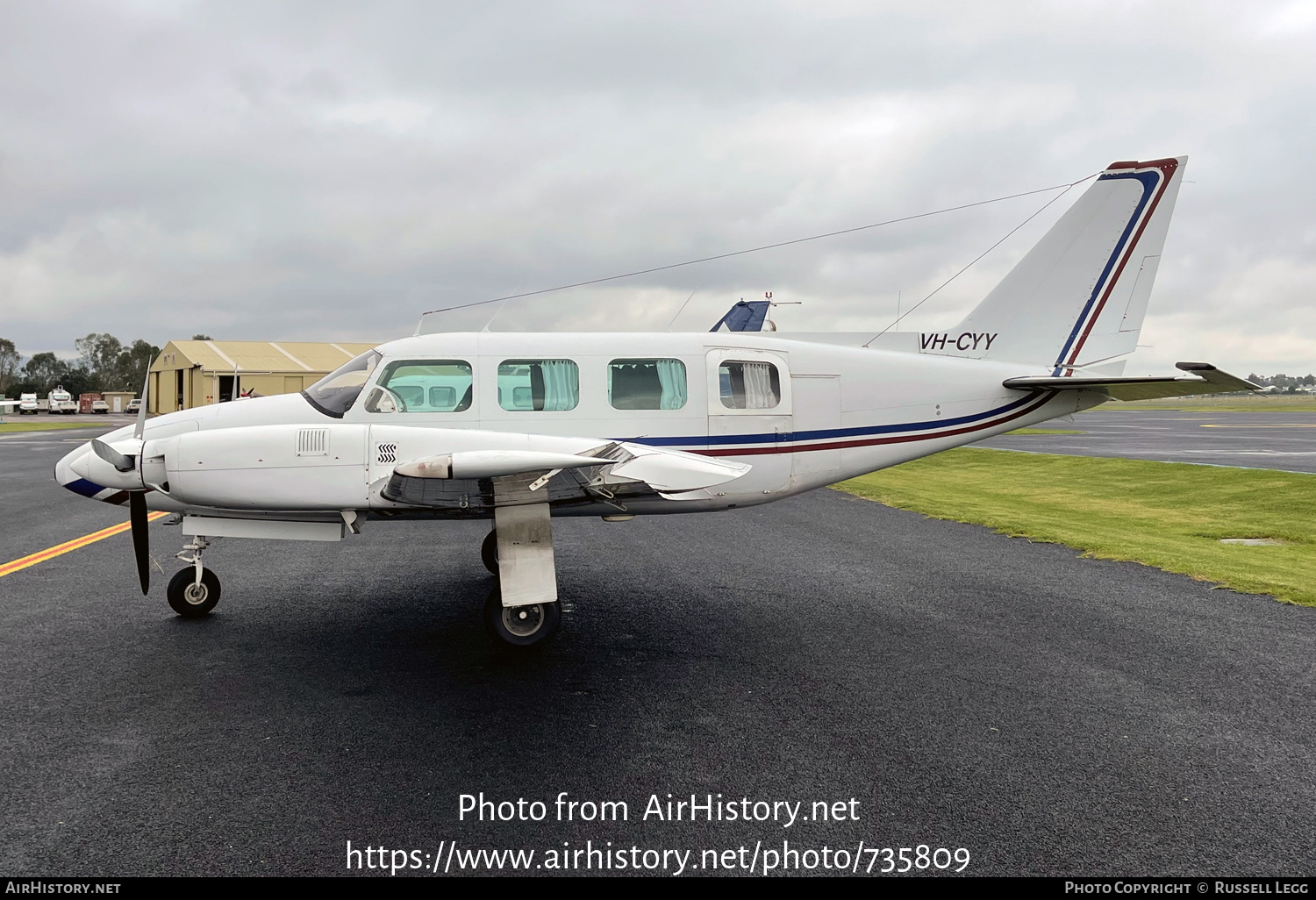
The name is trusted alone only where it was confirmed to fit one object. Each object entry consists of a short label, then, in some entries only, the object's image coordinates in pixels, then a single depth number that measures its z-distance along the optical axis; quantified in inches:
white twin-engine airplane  240.8
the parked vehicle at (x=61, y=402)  2935.5
